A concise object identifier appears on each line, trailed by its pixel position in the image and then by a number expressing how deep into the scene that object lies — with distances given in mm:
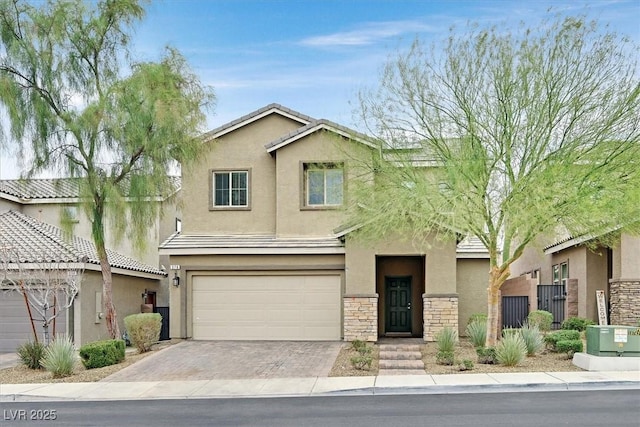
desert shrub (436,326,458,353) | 17688
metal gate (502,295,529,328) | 25188
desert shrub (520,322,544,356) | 17341
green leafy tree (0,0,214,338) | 18547
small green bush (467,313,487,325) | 20609
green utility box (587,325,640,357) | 15344
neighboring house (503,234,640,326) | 20797
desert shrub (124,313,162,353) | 19948
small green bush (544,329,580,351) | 17438
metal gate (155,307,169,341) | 25688
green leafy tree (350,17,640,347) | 15609
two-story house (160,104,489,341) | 21016
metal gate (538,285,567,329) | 25484
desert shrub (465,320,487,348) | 18953
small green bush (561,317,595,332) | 20500
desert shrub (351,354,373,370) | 16453
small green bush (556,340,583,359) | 16812
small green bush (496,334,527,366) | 15922
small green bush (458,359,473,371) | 15763
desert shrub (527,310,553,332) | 21516
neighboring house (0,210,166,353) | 21562
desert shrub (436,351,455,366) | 16594
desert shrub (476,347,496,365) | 16375
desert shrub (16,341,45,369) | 17734
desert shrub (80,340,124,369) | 17531
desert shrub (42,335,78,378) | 16562
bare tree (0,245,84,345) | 19406
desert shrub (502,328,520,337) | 17020
